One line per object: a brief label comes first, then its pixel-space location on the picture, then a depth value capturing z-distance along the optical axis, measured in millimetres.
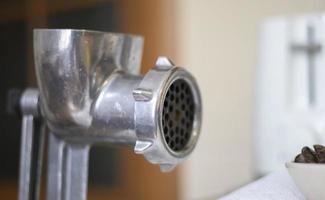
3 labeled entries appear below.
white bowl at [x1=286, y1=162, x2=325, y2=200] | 358
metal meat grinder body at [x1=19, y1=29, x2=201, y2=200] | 406
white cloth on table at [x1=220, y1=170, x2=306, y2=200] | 405
